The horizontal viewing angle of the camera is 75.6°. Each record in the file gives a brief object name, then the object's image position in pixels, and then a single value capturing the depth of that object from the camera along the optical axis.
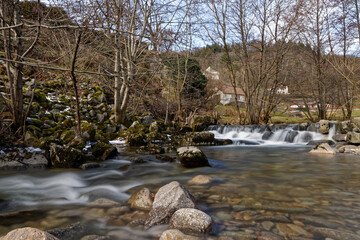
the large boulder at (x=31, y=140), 6.62
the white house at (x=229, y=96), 44.41
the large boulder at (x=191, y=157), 5.71
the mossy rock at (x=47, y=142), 6.46
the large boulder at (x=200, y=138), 11.05
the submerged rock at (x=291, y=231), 2.27
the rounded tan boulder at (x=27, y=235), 1.72
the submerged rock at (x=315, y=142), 9.71
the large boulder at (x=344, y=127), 10.00
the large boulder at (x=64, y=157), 5.70
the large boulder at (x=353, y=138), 8.31
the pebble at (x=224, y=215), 2.70
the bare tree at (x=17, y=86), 6.68
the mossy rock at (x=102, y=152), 6.74
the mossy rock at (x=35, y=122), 8.62
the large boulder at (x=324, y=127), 10.68
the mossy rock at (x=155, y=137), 10.47
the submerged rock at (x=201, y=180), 4.31
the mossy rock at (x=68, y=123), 9.68
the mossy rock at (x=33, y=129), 8.05
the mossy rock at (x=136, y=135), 9.61
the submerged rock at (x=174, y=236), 2.08
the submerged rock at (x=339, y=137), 9.62
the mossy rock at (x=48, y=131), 8.43
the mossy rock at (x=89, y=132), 9.07
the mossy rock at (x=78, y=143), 6.68
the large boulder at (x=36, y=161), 5.68
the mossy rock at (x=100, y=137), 9.61
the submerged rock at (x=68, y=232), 2.31
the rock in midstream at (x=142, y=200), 3.08
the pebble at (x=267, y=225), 2.42
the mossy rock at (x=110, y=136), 10.42
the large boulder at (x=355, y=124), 9.28
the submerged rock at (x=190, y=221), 2.31
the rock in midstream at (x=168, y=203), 2.60
